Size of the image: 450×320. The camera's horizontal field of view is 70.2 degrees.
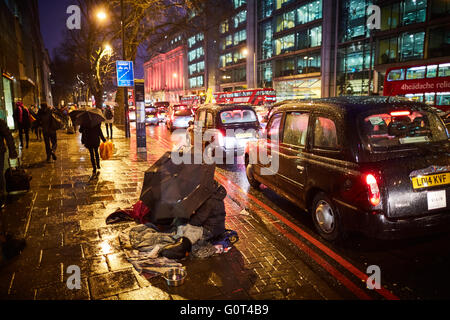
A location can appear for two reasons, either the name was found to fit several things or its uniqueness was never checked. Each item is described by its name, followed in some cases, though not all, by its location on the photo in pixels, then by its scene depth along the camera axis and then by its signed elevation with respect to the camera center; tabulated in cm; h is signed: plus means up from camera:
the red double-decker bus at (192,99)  4622 +227
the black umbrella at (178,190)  429 -104
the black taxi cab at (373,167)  376 -72
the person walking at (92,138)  863 -60
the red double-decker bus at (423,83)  1594 +135
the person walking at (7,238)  413 -166
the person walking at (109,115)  1780 +1
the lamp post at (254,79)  5431 +559
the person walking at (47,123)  1054 -21
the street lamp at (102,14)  1831 +574
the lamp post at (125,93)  1615 +119
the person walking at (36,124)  1326 -30
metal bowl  342 -177
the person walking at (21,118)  1382 -4
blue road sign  1460 +186
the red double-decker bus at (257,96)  2770 +138
